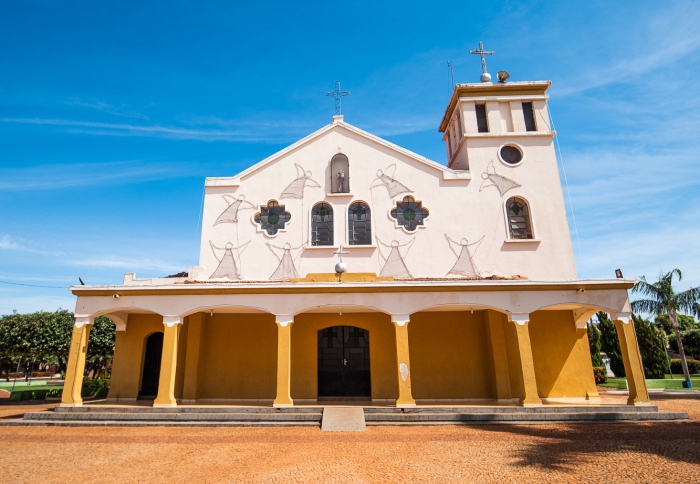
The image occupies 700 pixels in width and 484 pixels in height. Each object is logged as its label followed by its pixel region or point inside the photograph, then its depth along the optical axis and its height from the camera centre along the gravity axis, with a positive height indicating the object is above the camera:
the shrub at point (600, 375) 26.44 -0.98
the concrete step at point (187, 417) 11.29 -1.21
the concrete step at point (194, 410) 11.56 -1.07
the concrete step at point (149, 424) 11.08 -1.34
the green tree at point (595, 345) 27.97 +0.87
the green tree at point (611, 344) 29.22 +0.98
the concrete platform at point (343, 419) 10.26 -1.31
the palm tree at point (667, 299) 26.14 +3.40
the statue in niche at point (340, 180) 16.59 +6.92
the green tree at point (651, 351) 27.55 +0.39
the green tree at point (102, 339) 24.61 +1.82
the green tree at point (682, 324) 43.81 +3.31
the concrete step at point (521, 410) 11.32 -1.25
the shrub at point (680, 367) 35.25 -0.86
